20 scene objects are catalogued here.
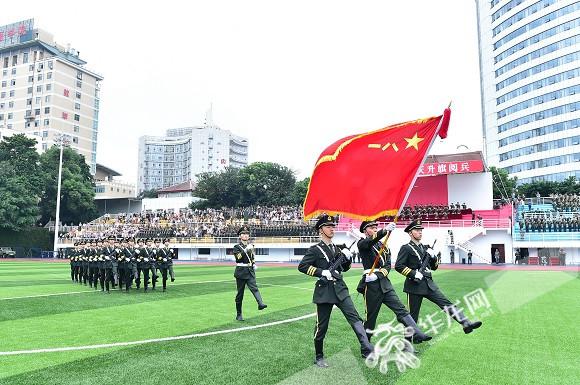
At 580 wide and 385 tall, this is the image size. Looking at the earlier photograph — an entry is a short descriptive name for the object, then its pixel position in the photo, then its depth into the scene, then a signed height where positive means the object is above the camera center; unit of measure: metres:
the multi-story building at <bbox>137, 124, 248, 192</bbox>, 129.12 +21.43
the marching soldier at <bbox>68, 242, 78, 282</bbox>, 18.27 -1.25
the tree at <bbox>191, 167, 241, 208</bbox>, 67.88 +5.45
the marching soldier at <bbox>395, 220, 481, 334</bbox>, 7.05 -0.70
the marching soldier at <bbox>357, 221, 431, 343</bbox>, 6.51 -0.83
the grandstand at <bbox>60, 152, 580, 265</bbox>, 35.19 +0.09
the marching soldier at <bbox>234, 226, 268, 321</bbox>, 9.79 -0.82
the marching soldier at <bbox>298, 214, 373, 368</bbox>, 5.99 -0.80
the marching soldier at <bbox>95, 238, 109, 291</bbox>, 15.43 -1.13
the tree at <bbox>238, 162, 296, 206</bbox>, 65.25 +6.23
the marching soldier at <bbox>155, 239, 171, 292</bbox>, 15.18 -1.06
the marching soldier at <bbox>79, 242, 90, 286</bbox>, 16.79 -1.29
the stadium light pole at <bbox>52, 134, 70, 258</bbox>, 46.02 +4.64
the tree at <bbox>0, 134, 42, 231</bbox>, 50.31 +5.12
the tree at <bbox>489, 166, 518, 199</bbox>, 58.97 +5.58
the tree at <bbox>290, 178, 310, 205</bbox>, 61.68 +4.59
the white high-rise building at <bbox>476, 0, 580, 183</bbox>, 69.75 +22.69
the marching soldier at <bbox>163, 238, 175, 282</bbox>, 15.43 -0.96
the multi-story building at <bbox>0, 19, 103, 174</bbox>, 87.56 +26.93
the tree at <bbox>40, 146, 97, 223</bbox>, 59.91 +4.81
